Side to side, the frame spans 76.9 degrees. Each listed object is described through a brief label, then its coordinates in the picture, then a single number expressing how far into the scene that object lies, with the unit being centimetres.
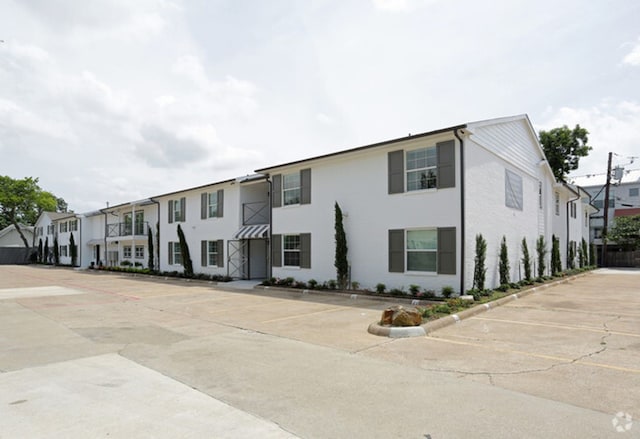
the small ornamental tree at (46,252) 4957
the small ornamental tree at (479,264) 1343
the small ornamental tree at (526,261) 1759
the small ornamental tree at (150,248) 2920
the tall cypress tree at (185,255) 2466
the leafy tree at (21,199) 5378
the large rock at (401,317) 849
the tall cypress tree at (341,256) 1549
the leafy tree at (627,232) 3338
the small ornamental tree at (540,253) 1938
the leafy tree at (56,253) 4595
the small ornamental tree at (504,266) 1519
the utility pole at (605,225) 3325
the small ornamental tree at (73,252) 4122
